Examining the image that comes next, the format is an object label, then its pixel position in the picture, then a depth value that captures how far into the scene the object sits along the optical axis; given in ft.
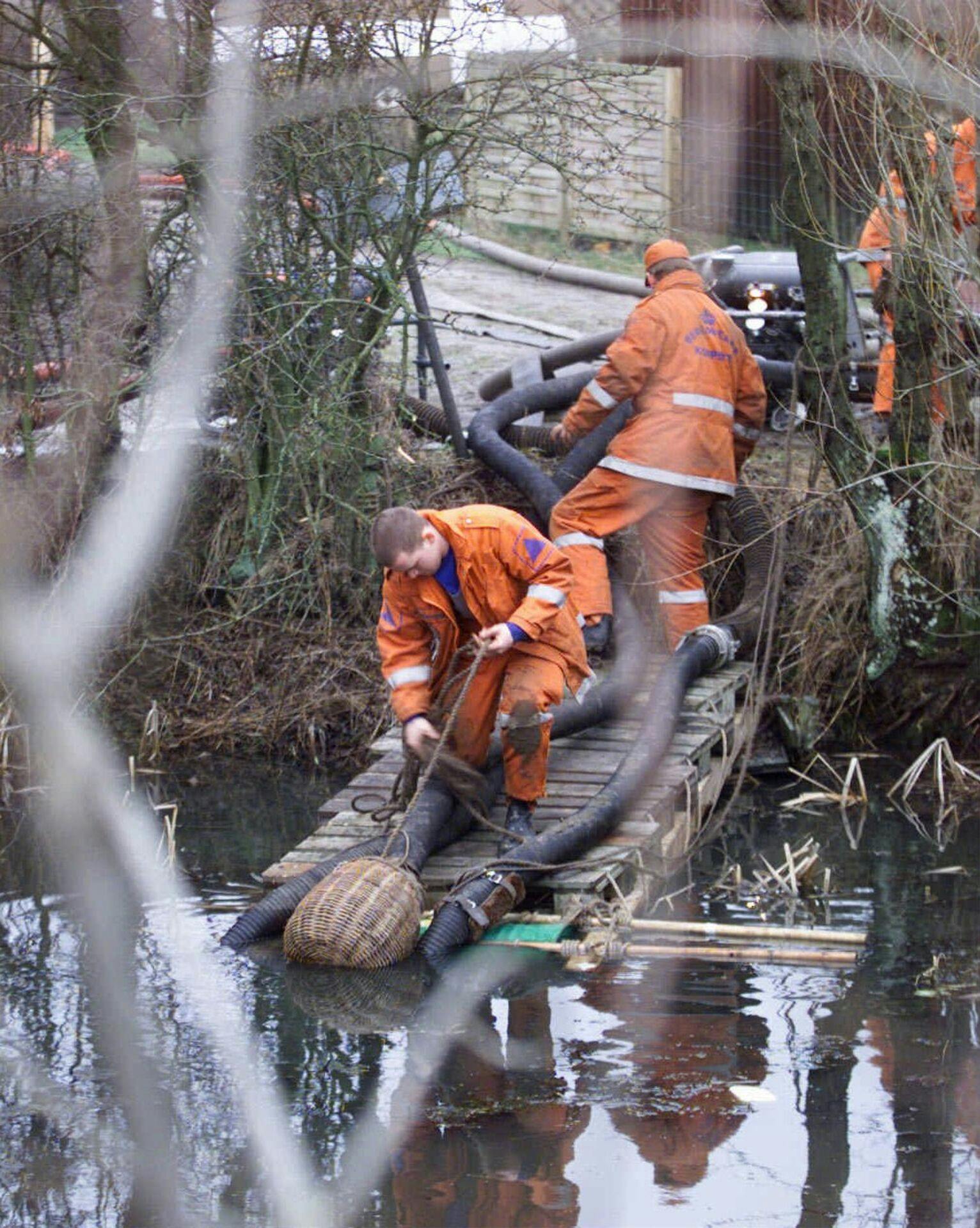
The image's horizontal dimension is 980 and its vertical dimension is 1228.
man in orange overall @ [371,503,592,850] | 38.60
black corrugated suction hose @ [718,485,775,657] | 53.47
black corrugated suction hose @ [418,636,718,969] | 37.19
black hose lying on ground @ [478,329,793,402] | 64.90
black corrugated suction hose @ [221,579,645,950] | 38.29
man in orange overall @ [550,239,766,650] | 51.47
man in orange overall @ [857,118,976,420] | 43.93
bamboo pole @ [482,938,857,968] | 37.01
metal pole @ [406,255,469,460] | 56.70
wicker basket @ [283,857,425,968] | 35.88
